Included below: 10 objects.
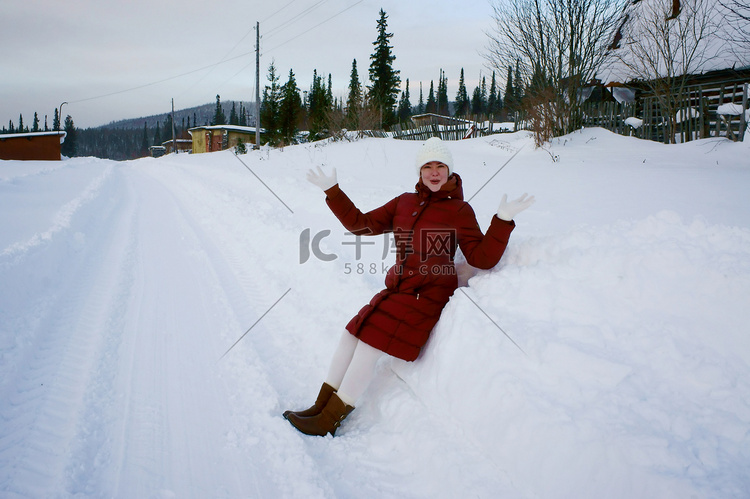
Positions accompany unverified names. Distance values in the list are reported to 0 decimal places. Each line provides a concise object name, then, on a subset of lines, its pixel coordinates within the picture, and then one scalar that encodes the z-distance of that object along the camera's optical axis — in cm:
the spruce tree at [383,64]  3712
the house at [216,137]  4912
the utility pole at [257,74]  2538
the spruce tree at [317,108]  3209
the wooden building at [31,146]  3209
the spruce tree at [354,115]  1947
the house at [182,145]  7656
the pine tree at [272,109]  3766
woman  235
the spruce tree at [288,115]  3619
